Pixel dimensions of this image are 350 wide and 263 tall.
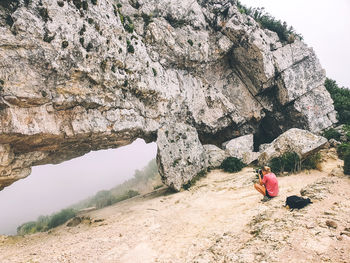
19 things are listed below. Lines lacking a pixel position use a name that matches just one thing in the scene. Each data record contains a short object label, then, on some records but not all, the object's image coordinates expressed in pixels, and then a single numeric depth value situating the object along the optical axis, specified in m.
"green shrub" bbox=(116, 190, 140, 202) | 21.05
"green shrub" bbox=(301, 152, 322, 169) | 12.80
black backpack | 6.96
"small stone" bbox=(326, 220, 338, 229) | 5.24
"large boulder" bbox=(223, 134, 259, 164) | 17.95
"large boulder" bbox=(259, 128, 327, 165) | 13.30
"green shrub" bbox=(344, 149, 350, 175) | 10.09
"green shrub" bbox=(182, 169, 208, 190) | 14.72
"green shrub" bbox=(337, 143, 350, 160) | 14.29
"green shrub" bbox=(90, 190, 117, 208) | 20.98
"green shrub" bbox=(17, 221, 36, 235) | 17.77
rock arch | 9.61
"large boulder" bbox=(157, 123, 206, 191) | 14.58
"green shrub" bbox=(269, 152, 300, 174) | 13.12
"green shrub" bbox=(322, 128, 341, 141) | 18.38
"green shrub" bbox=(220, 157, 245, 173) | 16.61
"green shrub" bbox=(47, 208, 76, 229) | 15.98
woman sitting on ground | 8.95
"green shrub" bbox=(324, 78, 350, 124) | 20.36
